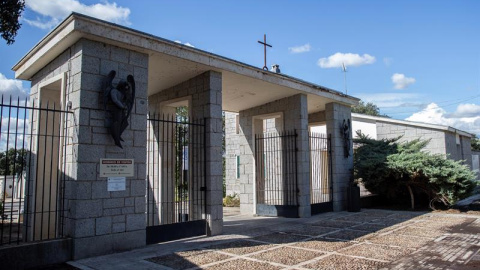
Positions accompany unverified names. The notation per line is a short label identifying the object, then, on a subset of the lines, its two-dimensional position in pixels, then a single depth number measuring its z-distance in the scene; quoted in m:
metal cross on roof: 11.77
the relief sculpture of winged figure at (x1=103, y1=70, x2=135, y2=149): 5.39
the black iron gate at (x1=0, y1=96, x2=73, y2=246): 6.00
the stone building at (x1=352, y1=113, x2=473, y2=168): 12.87
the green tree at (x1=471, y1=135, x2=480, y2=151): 30.67
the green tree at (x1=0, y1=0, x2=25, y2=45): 7.36
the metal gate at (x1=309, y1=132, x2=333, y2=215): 10.80
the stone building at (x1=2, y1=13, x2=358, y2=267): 5.24
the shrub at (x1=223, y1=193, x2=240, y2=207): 13.42
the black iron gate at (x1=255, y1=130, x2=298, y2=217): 9.77
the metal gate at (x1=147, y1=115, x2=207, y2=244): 6.46
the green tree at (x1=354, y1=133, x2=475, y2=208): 10.02
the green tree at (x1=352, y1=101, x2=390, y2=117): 45.69
